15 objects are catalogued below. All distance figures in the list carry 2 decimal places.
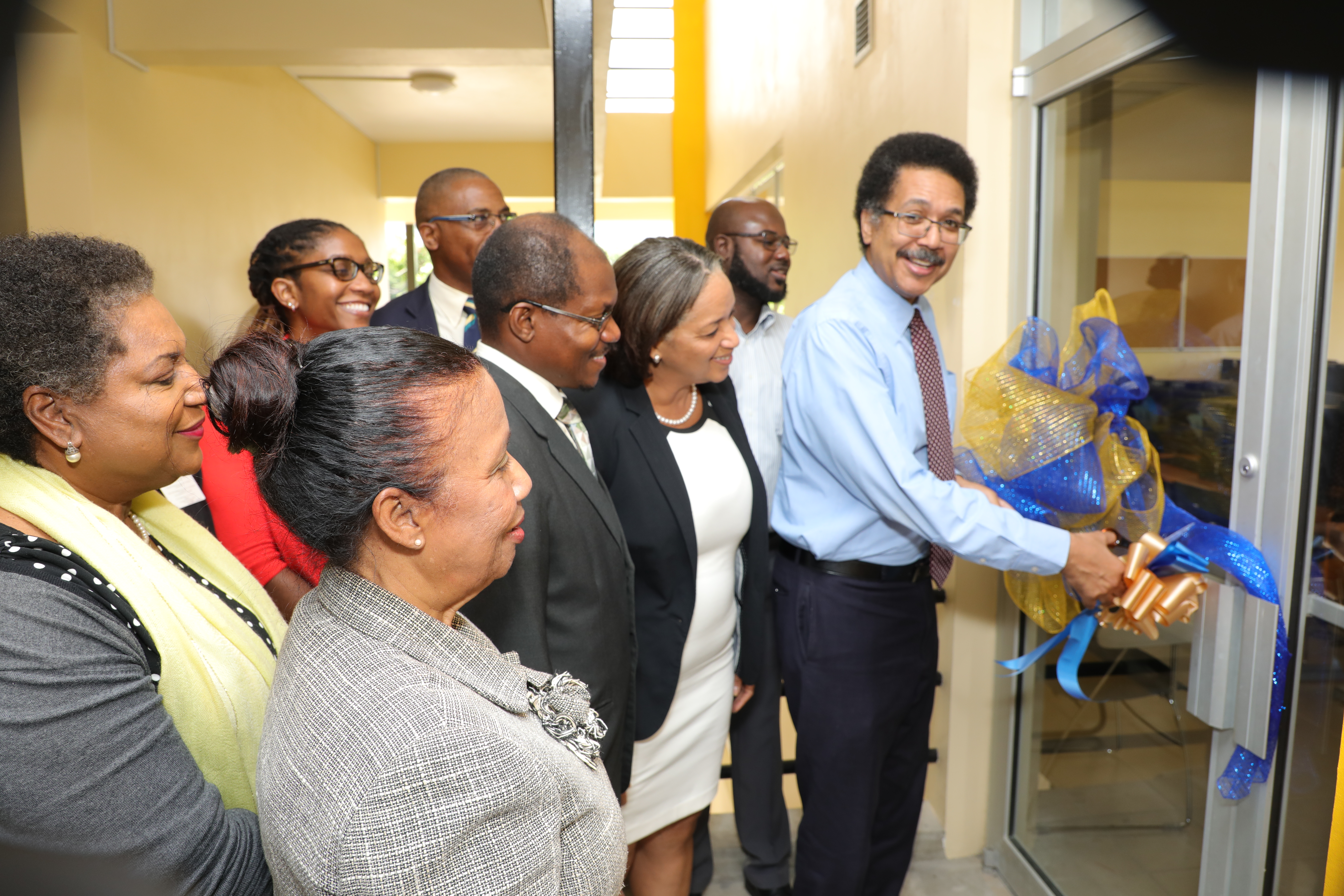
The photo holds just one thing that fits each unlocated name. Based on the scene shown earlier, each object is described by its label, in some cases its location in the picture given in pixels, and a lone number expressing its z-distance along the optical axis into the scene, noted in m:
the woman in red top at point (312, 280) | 2.20
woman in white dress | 1.80
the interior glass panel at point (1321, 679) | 1.42
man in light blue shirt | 1.88
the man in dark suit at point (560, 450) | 1.45
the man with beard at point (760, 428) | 2.29
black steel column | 2.01
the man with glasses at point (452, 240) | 2.58
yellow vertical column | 9.51
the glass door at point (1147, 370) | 1.64
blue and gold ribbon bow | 1.60
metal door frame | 1.41
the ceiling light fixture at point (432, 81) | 5.96
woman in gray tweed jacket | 0.76
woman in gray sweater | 0.80
